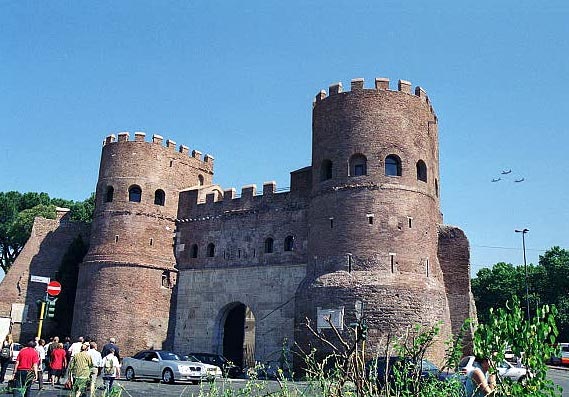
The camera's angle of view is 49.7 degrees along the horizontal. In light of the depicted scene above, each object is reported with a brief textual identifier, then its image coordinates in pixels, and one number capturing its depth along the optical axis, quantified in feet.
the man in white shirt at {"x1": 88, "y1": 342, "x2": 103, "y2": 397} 53.14
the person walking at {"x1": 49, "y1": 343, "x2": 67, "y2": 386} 58.70
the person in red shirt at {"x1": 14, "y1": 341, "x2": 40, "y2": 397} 44.32
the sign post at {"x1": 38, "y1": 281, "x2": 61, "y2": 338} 63.41
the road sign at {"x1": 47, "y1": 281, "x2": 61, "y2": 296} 64.80
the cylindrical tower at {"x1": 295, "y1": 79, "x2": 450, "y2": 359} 79.05
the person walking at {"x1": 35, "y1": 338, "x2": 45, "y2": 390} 63.69
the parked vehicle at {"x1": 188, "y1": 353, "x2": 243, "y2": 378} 84.81
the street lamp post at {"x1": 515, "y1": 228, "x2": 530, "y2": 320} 165.52
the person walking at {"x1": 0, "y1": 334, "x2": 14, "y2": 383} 59.98
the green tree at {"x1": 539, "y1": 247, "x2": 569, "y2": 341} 166.40
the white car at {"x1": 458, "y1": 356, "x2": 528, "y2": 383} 65.54
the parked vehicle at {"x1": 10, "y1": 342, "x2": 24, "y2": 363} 85.18
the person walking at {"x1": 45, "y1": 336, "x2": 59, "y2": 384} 60.62
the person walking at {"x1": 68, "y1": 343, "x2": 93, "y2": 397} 43.96
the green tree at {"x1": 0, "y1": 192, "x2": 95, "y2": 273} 171.73
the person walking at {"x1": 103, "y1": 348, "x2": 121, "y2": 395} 46.81
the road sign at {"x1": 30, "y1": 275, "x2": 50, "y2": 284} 73.64
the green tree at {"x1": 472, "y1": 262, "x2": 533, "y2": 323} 179.52
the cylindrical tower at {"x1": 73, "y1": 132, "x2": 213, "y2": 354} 100.22
